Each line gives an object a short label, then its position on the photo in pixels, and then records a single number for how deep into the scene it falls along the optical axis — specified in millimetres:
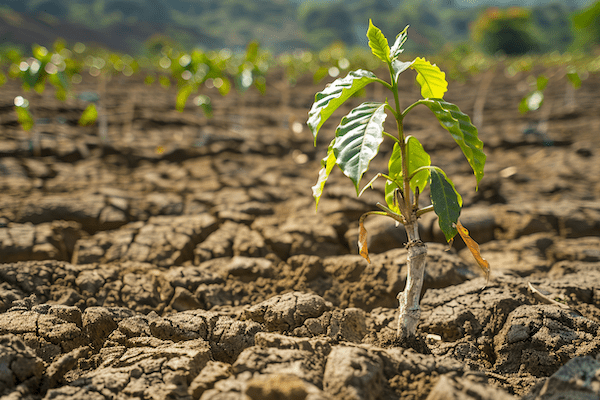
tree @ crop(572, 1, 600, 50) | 21261
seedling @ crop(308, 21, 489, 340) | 989
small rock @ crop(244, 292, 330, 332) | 1420
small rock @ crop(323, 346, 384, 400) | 957
